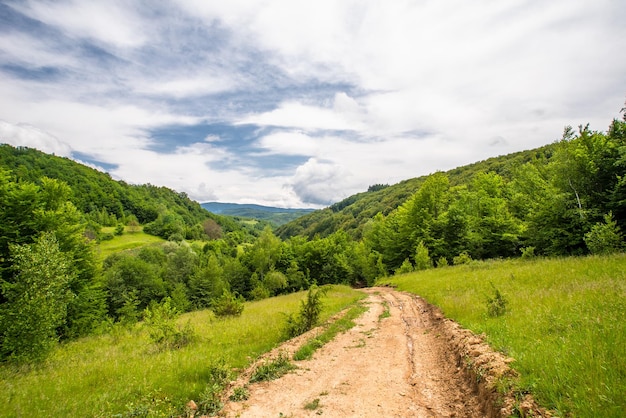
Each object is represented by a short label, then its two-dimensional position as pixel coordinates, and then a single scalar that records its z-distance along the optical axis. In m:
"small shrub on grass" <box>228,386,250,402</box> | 6.90
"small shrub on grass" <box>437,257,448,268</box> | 36.84
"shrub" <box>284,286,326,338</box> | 13.34
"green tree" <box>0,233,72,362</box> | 11.05
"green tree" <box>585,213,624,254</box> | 18.22
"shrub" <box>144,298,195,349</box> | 11.92
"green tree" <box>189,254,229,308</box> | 64.00
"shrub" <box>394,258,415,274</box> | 42.75
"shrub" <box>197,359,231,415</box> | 6.51
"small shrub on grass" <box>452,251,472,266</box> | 33.62
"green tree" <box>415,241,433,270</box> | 39.66
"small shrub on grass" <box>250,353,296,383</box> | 8.08
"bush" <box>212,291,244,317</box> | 20.28
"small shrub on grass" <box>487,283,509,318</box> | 10.70
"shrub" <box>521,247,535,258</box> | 25.22
